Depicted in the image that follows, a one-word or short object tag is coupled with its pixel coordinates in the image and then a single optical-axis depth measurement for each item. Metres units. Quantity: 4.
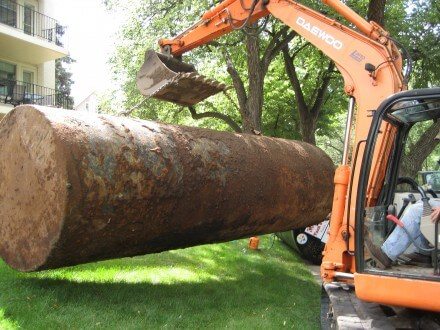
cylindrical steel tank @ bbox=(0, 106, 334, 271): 3.86
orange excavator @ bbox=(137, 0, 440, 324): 3.59
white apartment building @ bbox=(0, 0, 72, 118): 17.64
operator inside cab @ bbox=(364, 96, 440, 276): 3.64
